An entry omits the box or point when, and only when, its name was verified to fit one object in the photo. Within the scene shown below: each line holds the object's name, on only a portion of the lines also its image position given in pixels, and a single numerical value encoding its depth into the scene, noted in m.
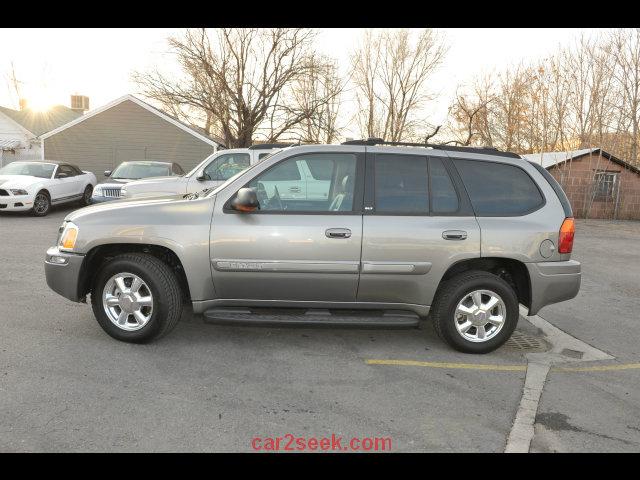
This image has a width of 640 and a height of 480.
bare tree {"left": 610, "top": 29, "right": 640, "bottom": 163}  24.19
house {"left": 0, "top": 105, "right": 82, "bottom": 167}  30.92
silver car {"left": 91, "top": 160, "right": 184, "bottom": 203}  12.83
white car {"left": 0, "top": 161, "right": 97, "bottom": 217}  13.02
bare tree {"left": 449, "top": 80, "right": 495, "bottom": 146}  35.81
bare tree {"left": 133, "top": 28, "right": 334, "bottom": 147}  27.75
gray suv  4.11
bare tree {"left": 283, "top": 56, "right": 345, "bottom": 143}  29.33
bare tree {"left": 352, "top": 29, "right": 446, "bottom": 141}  40.56
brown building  21.62
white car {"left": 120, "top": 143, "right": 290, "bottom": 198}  9.55
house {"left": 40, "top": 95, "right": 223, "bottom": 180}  23.64
